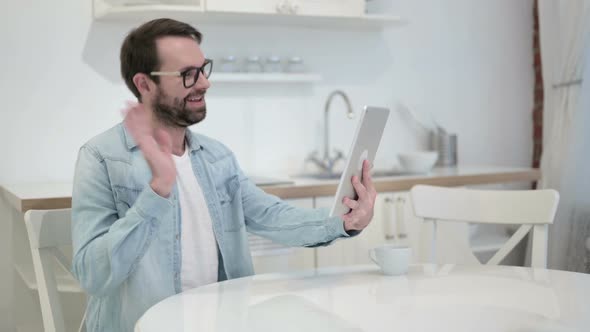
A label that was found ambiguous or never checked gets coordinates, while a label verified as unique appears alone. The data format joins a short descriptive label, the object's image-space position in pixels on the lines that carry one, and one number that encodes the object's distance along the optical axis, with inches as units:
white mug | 68.4
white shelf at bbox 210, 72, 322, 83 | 133.6
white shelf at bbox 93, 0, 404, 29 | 121.6
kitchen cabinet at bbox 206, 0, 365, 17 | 125.0
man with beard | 65.4
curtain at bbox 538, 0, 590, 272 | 124.6
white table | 53.3
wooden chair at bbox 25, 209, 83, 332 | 70.7
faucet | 142.9
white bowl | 137.6
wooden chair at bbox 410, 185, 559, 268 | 84.0
